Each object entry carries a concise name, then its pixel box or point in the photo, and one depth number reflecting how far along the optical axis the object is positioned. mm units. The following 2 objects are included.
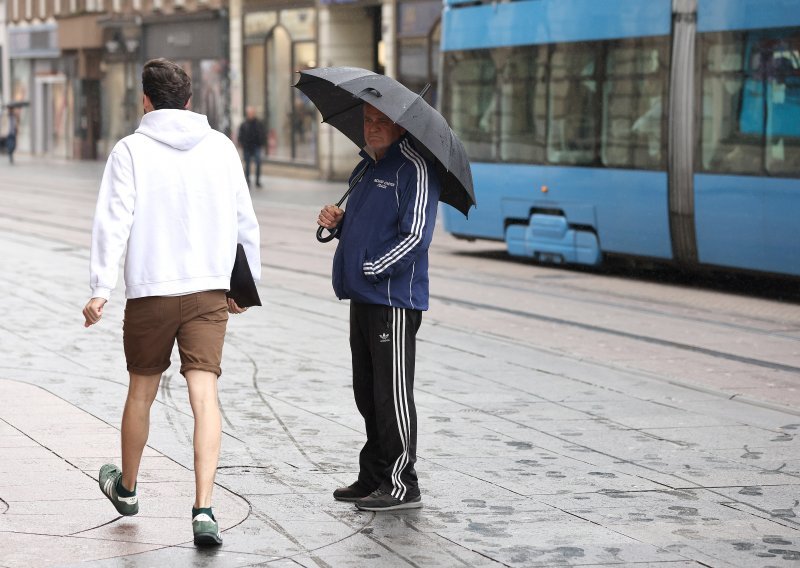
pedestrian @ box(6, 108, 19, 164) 49156
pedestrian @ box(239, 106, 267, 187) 34062
